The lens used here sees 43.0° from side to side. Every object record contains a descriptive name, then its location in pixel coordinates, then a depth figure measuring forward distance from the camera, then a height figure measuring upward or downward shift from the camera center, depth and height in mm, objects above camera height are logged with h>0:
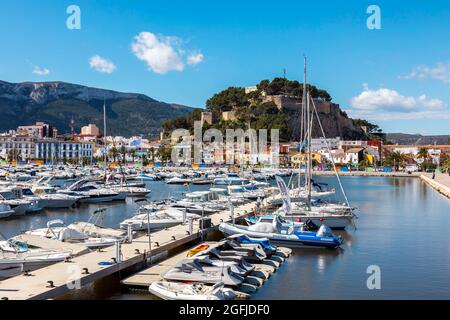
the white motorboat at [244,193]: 45300 -3155
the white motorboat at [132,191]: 49156 -3145
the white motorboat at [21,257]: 17516 -3176
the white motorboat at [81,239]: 22109 -3254
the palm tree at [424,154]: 131125 -317
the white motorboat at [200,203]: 34531 -3056
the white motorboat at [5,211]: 34000 -3233
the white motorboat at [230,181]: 65612 -3077
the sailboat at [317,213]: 29625 -3125
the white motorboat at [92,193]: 44812 -2919
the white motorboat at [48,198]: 39875 -2943
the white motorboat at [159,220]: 28172 -3214
